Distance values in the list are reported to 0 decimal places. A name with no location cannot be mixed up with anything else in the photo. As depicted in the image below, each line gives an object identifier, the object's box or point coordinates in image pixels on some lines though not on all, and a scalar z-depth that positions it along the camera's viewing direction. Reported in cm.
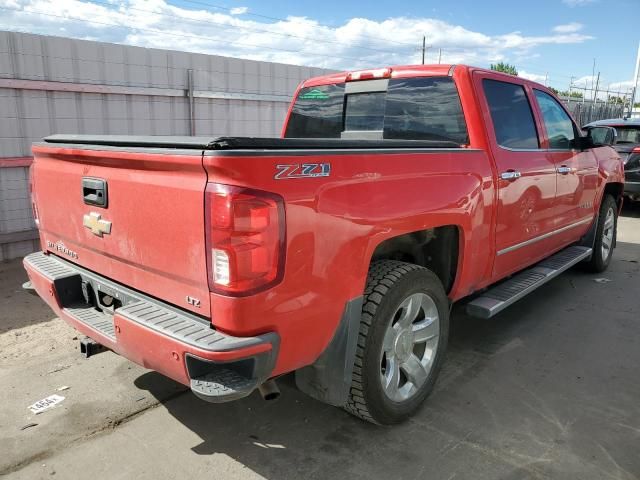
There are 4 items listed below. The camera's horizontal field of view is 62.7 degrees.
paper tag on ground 318
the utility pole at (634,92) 2430
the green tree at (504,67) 7612
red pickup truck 209
